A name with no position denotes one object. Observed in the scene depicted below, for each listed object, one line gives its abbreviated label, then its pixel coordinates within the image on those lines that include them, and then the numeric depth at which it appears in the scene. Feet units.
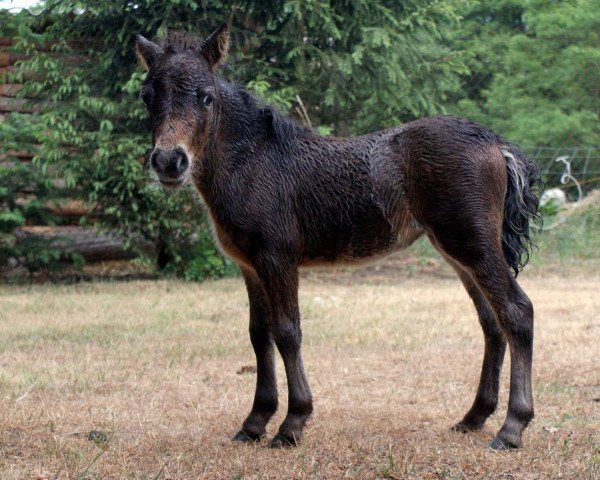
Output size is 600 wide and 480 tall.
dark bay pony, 16.16
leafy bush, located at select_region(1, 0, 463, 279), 39.63
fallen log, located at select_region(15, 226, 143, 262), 42.78
